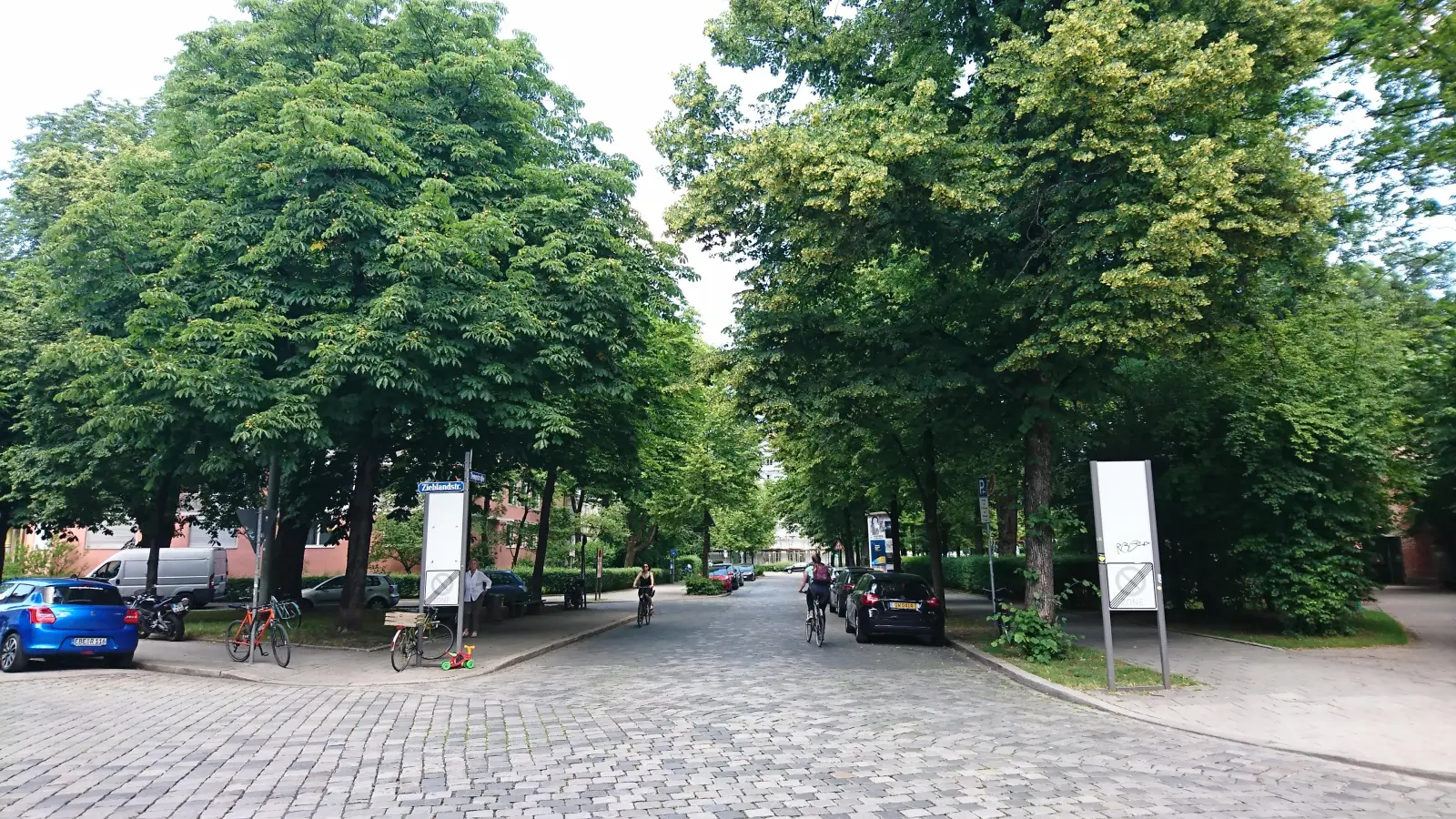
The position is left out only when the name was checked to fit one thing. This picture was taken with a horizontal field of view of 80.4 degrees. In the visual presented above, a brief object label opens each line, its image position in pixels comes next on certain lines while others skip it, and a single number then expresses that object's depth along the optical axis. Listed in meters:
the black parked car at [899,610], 18.02
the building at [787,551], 151.25
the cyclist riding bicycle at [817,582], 18.61
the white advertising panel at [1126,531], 11.51
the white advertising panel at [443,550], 14.30
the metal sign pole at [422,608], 14.01
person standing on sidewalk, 17.33
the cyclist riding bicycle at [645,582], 24.27
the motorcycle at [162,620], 18.36
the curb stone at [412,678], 13.31
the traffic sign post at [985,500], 19.11
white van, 29.36
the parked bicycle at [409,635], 13.87
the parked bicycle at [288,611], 14.93
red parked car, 48.34
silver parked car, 31.52
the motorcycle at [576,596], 31.52
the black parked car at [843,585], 25.75
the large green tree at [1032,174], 11.34
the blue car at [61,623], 13.77
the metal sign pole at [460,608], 14.09
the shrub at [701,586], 46.50
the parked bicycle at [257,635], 14.41
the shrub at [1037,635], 13.75
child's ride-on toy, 14.01
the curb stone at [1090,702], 7.14
